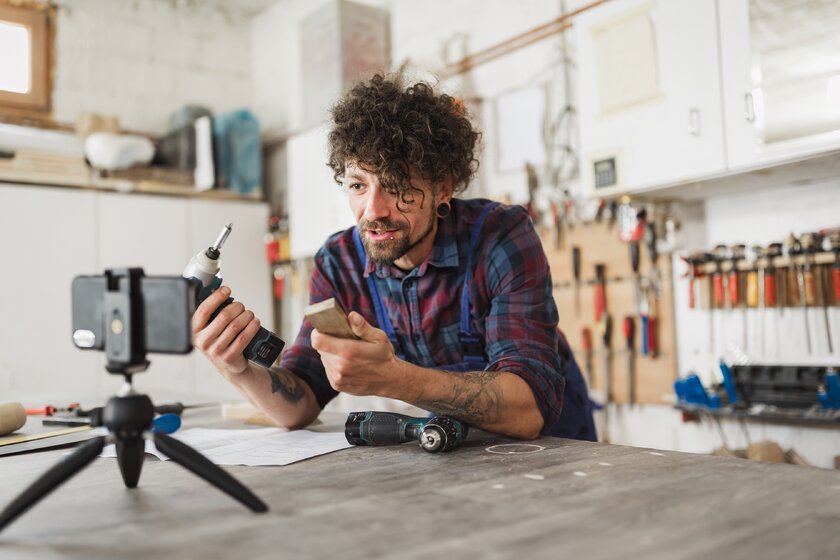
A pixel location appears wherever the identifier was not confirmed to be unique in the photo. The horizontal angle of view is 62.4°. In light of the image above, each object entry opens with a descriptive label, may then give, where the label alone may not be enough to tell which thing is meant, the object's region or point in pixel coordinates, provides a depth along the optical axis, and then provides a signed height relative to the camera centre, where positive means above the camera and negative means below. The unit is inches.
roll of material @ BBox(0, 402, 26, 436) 59.1 -7.9
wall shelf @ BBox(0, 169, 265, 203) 140.5 +29.9
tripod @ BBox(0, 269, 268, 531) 32.4 -1.4
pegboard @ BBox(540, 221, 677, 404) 104.8 -0.7
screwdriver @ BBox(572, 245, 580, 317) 114.6 +6.4
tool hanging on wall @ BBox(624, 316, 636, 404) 107.0 -8.2
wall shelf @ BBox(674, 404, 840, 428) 82.4 -15.1
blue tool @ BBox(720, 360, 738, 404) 93.2 -11.5
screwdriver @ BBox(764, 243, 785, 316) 89.7 +1.6
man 50.6 +1.9
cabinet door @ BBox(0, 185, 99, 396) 137.1 +7.7
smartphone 32.2 +0.4
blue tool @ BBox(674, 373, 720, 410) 94.6 -13.1
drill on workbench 45.4 -8.1
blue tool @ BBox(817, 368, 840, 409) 82.5 -11.5
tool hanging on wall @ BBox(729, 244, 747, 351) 93.5 +2.6
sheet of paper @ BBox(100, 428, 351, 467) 46.1 -9.5
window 154.6 +60.3
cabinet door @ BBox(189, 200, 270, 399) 164.4 +15.6
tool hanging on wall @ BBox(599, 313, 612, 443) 109.9 -7.8
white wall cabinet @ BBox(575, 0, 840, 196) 76.2 +25.8
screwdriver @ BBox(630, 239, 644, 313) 107.0 +5.6
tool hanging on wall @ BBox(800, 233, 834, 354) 86.5 +2.1
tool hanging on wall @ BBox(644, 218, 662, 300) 105.2 +6.9
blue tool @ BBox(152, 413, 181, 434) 56.9 -8.6
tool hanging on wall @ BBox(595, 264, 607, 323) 110.8 +1.8
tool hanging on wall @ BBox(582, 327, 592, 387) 113.2 -7.0
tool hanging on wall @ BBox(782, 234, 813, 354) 87.8 +3.2
